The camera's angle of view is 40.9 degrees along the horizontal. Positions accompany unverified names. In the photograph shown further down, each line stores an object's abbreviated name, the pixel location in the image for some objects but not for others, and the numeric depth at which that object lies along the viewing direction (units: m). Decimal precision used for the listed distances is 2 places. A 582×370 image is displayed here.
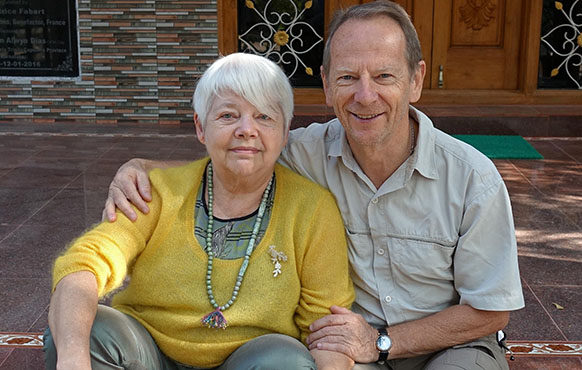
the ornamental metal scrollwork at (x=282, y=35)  6.93
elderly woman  2.12
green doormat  5.93
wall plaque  6.90
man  2.16
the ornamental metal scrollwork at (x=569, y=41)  6.90
